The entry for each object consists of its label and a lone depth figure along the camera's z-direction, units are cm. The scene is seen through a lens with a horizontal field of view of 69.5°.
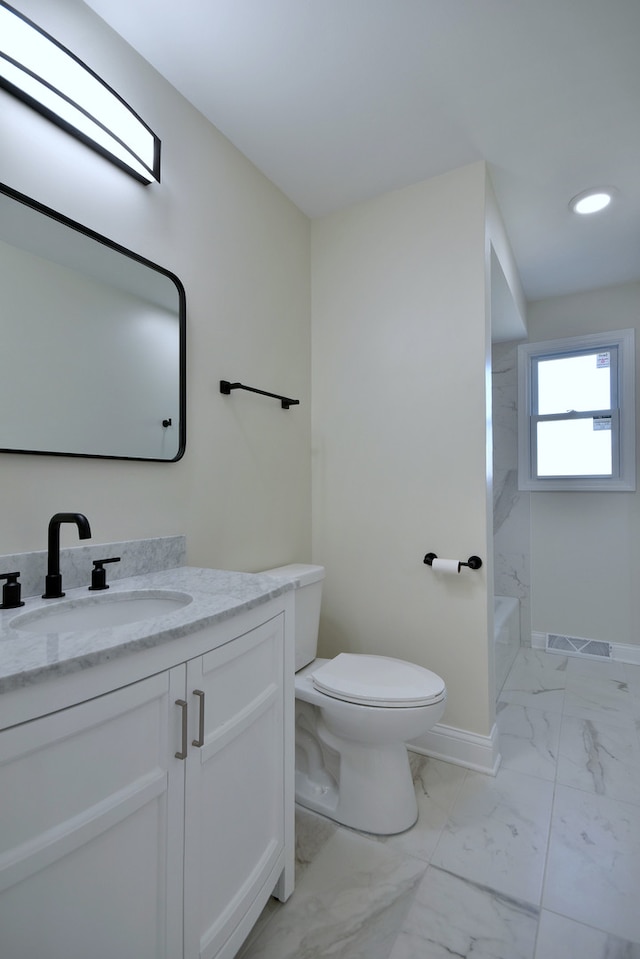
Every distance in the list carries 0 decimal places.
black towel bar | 172
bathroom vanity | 63
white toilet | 147
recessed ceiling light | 210
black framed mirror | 111
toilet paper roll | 188
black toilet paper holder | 187
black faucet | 108
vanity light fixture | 107
